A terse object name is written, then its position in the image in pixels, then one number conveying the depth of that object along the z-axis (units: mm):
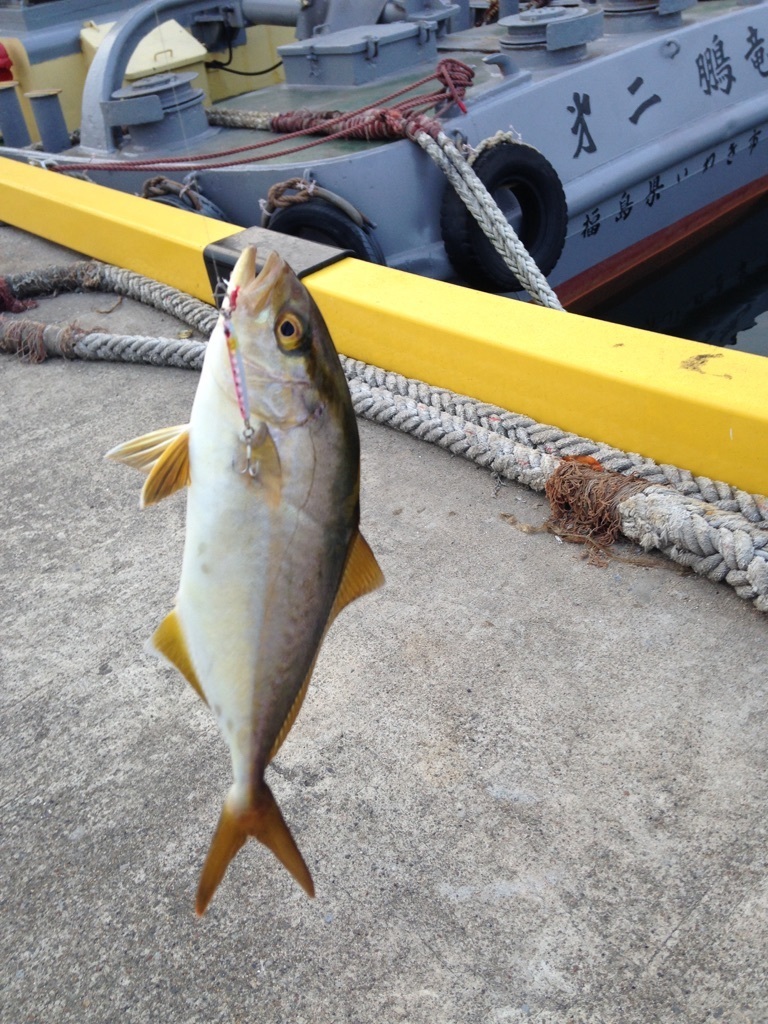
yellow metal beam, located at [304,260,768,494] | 2672
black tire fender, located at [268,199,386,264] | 4672
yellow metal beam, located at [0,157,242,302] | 4254
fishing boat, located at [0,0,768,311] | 4898
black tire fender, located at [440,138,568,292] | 4859
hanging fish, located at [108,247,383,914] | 1354
